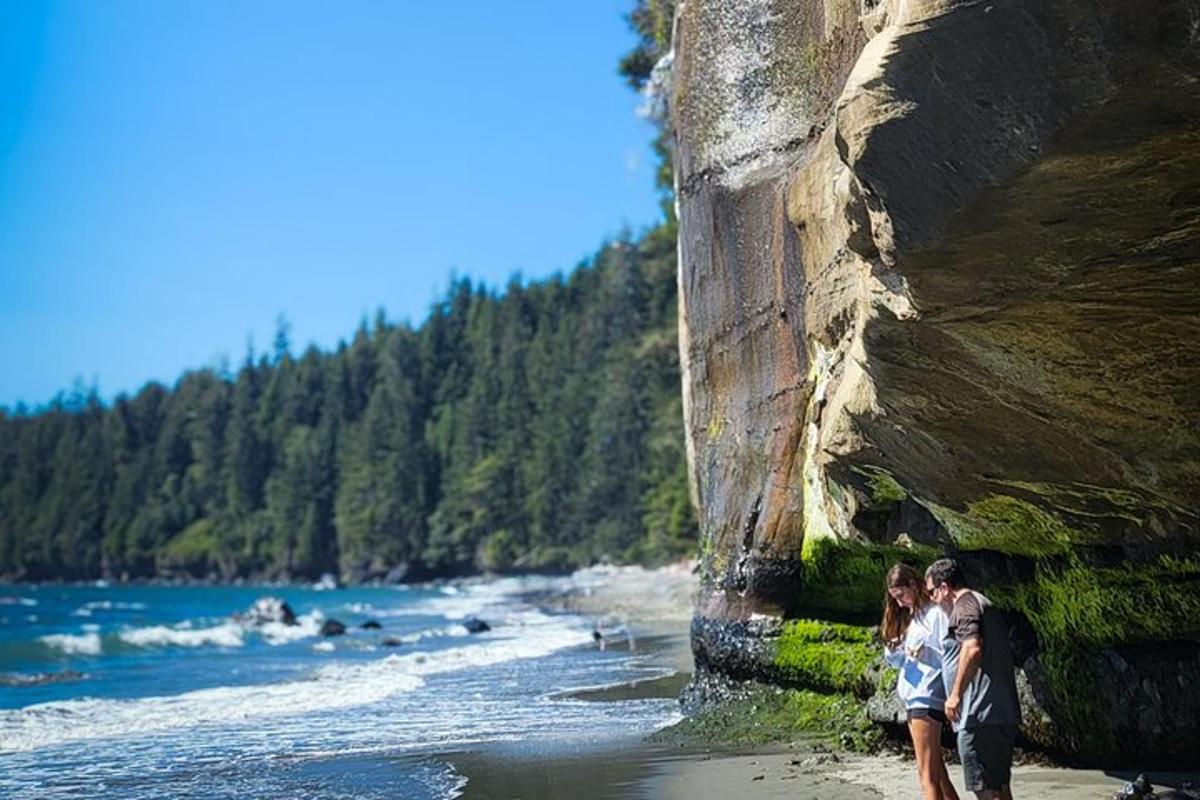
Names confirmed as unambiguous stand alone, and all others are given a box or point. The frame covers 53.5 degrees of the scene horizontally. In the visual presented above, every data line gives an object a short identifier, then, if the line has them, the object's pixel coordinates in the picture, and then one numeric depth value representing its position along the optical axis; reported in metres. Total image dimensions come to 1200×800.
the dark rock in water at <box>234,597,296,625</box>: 48.03
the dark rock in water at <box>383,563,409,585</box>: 108.94
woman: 6.83
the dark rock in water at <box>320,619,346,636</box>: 39.53
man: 6.41
